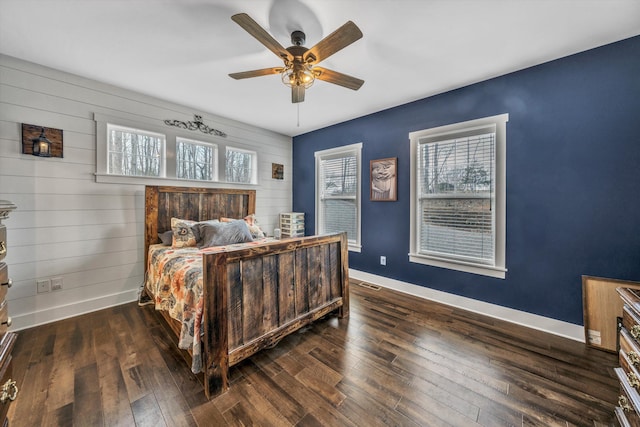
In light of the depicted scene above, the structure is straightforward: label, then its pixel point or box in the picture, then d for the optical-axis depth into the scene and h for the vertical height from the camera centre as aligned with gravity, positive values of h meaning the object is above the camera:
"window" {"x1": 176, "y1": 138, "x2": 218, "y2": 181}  3.45 +0.76
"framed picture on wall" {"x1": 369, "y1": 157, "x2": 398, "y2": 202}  3.40 +0.45
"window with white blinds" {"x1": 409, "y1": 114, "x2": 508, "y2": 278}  2.61 +0.18
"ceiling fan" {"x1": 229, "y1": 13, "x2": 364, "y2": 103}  1.52 +1.14
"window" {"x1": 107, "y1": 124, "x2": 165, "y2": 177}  2.90 +0.74
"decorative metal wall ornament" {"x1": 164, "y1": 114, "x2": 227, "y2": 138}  3.33 +1.23
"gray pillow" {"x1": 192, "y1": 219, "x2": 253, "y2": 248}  2.92 -0.28
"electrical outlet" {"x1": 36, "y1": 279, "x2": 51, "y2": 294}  2.44 -0.76
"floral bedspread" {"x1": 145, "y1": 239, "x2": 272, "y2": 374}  1.63 -0.64
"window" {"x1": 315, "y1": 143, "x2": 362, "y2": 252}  3.91 +0.35
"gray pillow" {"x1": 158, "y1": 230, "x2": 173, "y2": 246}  2.97 -0.34
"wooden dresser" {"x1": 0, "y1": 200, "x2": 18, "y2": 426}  0.98 -0.61
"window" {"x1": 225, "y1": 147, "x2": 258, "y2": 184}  3.99 +0.78
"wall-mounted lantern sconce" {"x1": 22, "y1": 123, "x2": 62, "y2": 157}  2.35 +0.69
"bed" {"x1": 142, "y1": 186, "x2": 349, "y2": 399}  1.58 -0.65
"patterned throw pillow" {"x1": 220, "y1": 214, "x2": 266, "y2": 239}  3.48 -0.23
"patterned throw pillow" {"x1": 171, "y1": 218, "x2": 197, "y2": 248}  2.86 -0.30
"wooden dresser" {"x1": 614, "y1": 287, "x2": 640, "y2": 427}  1.13 -0.76
